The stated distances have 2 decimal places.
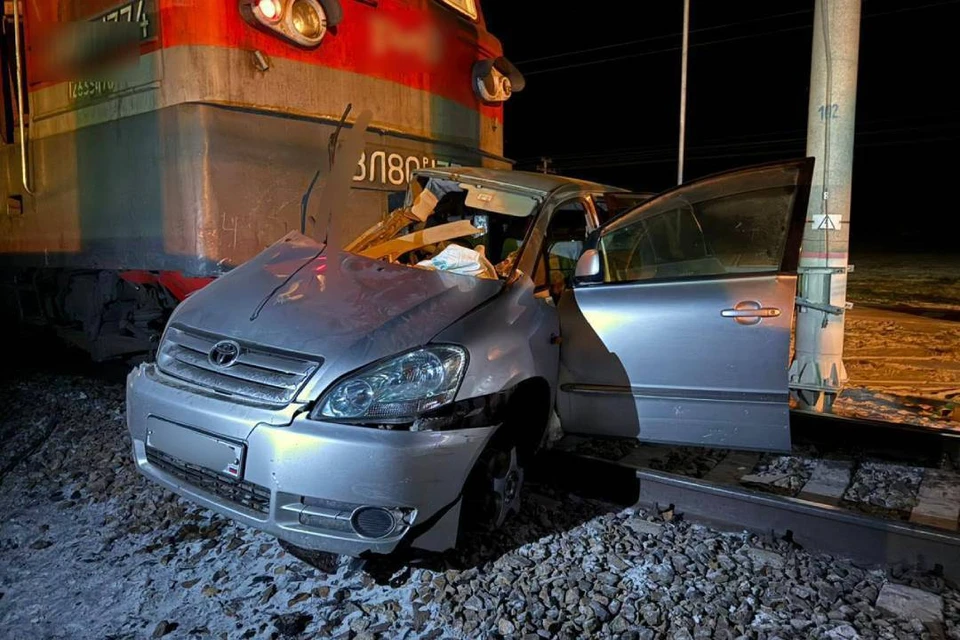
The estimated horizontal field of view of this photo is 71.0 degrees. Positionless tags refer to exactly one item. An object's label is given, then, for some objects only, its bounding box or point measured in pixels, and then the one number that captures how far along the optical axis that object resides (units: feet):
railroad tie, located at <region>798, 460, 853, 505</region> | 11.68
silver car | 7.90
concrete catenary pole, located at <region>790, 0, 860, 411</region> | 16.24
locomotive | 13.23
